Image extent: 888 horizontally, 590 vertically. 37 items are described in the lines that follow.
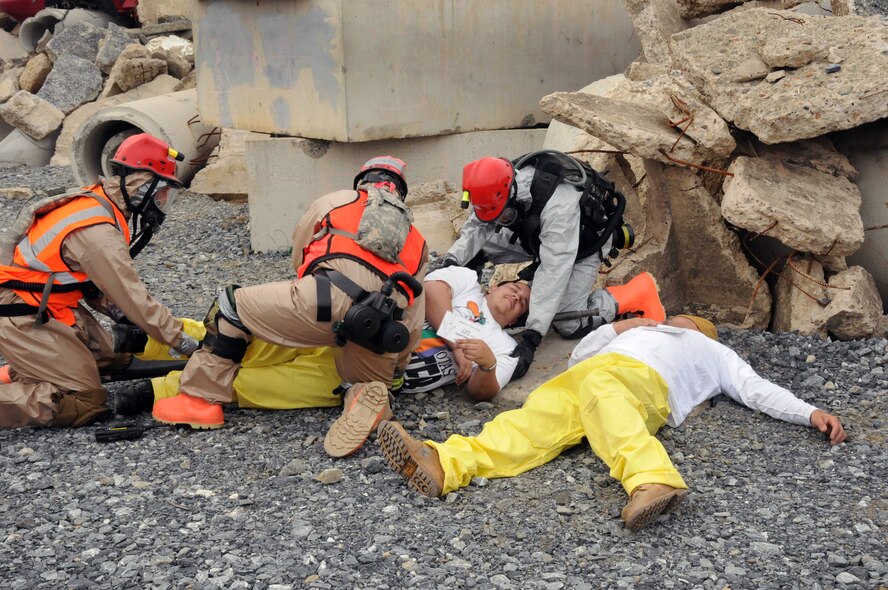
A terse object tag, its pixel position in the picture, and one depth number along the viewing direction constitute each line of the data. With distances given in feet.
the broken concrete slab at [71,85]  40.57
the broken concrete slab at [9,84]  42.78
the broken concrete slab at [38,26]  45.79
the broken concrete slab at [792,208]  17.34
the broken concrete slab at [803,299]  18.29
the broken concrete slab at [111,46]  41.32
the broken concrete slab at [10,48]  48.01
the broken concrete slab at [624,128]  18.02
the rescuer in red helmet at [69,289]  14.28
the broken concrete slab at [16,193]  33.19
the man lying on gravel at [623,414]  11.77
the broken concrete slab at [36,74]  42.65
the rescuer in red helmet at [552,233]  16.56
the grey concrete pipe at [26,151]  40.09
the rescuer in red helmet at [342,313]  13.88
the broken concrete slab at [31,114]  39.52
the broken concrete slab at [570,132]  21.84
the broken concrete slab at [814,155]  19.33
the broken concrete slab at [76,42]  42.63
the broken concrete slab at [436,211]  24.98
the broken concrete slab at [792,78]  17.29
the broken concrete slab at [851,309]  17.89
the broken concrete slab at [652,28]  22.58
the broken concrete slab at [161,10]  43.73
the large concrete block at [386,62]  24.00
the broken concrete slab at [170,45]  39.40
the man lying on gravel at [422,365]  15.14
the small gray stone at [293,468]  13.07
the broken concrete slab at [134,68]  38.78
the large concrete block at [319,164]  25.67
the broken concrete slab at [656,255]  19.47
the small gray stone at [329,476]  12.75
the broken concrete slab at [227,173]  30.81
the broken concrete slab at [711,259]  19.34
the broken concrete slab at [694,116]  18.26
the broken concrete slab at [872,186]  19.44
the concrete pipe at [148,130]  30.12
